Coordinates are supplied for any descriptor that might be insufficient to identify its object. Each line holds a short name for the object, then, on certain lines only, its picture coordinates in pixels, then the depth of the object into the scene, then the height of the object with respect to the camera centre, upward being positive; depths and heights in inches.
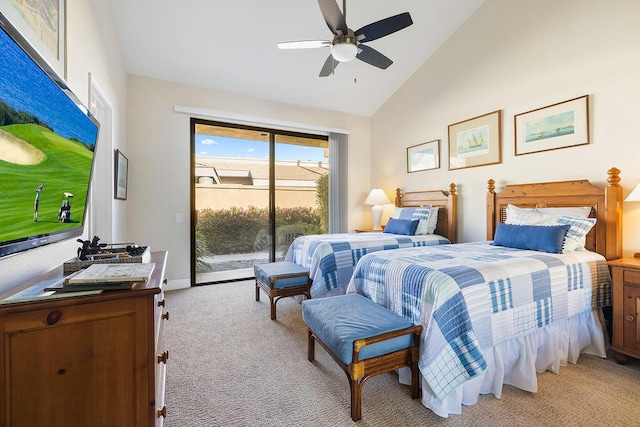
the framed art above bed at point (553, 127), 107.4 +34.5
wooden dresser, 32.9 -18.5
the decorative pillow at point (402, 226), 152.9 -7.7
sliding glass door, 169.8 +11.7
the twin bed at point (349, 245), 117.2 -14.9
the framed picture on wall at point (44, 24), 43.6 +33.2
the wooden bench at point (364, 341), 62.4 -29.5
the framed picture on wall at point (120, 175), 113.5 +16.4
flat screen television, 33.6 +9.3
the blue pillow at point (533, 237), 95.6 -9.0
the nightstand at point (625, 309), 80.4 -28.2
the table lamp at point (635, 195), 84.5 +4.8
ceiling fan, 90.5 +61.0
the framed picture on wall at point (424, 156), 165.5 +34.0
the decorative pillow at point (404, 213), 164.9 -0.4
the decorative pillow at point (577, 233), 97.0 -7.4
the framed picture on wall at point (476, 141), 135.3 +35.7
